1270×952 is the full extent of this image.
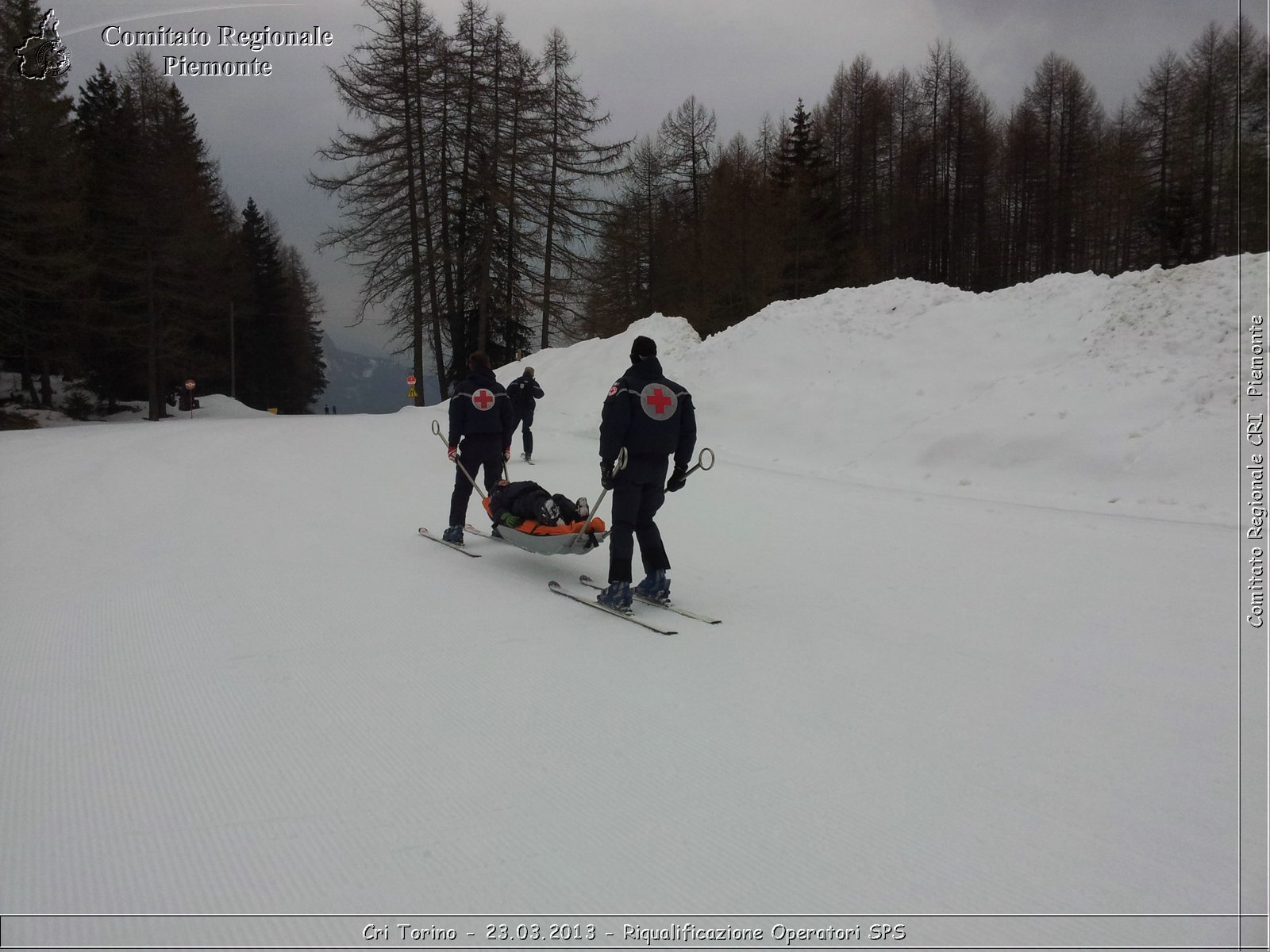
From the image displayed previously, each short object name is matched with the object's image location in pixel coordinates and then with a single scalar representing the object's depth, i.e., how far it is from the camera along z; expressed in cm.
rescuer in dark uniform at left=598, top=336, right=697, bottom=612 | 577
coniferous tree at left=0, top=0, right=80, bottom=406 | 2439
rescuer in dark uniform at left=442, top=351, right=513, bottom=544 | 824
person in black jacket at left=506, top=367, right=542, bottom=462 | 1405
